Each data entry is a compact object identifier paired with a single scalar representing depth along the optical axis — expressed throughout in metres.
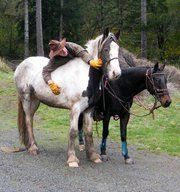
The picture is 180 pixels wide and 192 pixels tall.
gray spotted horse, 7.64
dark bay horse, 7.98
